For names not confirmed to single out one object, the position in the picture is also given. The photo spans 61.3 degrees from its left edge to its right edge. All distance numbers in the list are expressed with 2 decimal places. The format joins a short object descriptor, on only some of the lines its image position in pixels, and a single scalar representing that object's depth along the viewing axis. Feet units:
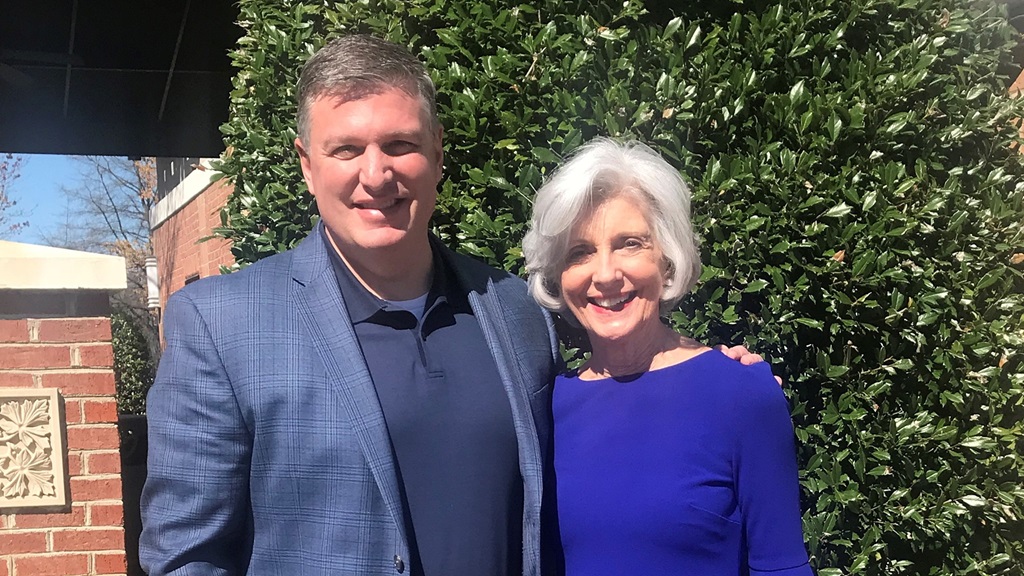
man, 5.88
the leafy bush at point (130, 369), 48.78
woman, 6.37
